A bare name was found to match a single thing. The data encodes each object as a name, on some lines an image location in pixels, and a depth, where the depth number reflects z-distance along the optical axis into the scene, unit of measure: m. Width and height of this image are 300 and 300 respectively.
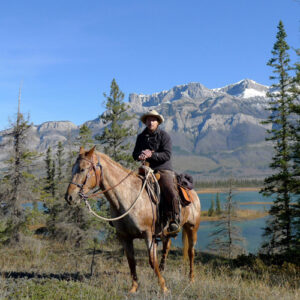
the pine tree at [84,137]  26.78
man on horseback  6.44
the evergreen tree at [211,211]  81.22
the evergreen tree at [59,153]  45.44
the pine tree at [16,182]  21.02
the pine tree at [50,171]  43.12
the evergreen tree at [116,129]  27.42
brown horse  5.44
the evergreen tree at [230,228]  28.98
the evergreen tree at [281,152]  22.66
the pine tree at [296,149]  18.70
